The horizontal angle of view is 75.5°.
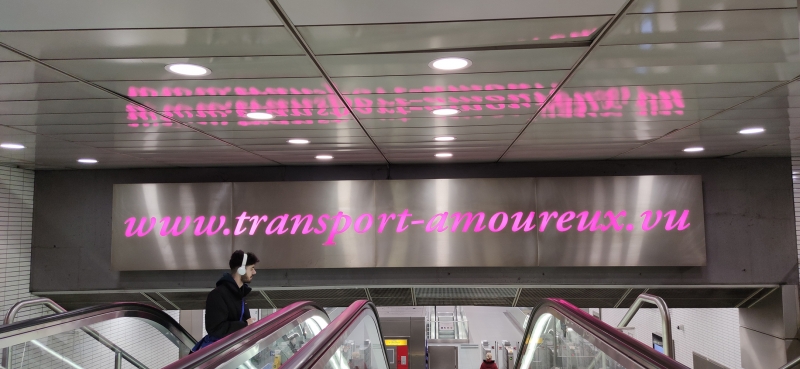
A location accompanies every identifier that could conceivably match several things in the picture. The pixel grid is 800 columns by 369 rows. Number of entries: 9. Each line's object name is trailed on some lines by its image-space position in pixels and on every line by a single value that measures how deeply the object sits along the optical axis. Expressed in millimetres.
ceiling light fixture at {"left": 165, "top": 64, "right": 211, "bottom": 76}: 2500
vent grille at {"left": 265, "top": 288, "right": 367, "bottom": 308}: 6586
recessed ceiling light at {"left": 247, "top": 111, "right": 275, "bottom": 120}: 3546
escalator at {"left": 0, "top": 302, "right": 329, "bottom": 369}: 2629
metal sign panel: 6020
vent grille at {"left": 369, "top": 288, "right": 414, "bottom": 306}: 6582
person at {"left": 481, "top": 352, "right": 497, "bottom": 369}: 9027
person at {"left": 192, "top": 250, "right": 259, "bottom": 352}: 4219
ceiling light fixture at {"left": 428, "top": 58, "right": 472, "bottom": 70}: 2457
